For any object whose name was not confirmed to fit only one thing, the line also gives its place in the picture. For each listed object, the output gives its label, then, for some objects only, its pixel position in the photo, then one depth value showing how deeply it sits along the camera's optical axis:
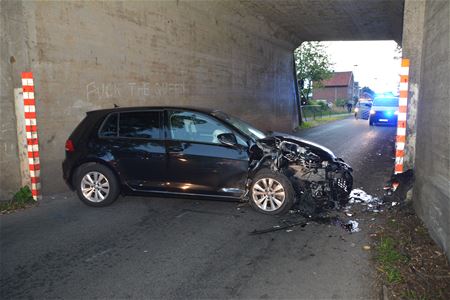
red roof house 90.62
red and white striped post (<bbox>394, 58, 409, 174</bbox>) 6.60
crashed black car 5.97
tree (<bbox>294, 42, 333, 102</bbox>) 37.22
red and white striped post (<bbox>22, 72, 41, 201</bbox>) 6.94
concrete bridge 5.01
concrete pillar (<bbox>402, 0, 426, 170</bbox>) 6.45
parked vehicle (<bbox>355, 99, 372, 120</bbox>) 29.58
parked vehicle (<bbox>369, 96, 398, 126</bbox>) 21.39
